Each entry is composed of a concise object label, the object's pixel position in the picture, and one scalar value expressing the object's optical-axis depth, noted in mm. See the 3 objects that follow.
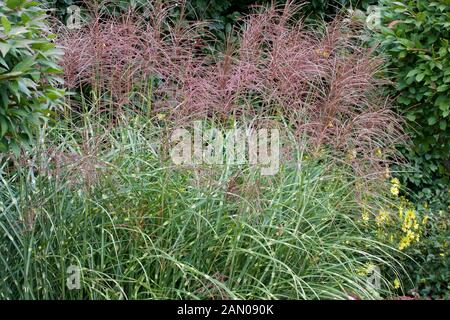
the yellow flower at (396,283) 5484
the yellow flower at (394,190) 5950
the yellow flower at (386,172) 5519
